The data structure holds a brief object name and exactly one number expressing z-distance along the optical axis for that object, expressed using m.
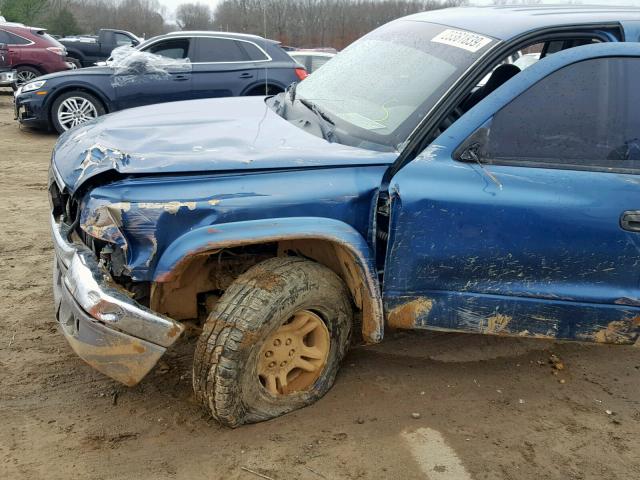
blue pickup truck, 2.52
